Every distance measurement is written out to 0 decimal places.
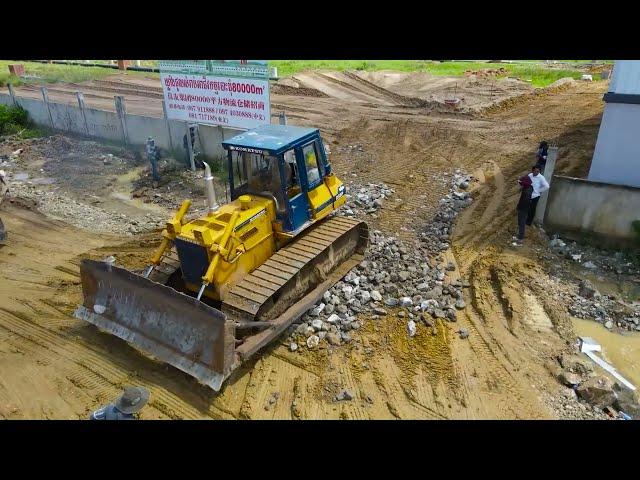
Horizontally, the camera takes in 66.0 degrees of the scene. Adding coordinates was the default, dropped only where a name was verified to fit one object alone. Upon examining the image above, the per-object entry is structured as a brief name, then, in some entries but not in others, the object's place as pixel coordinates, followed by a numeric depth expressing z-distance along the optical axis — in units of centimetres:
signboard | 1209
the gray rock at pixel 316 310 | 763
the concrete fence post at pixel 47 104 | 1809
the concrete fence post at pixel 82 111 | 1683
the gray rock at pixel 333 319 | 746
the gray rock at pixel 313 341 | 708
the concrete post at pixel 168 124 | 1417
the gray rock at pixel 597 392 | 602
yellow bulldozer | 639
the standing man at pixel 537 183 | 924
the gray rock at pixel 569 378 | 627
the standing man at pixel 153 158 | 1316
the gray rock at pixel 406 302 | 779
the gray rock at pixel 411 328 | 722
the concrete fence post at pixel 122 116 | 1536
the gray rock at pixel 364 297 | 788
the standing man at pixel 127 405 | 362
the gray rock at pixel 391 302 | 782
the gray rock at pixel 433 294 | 794
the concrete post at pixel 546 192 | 920
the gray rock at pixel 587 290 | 790
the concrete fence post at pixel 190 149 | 1359
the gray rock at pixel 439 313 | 754
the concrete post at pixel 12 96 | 1926
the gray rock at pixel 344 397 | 619
